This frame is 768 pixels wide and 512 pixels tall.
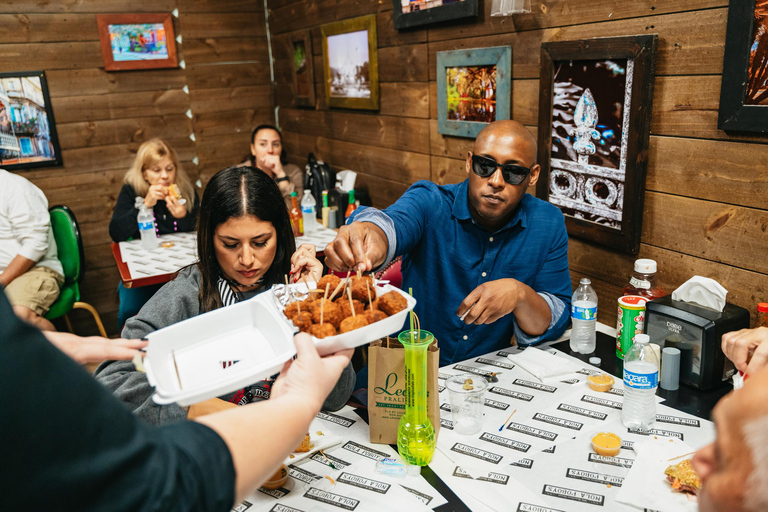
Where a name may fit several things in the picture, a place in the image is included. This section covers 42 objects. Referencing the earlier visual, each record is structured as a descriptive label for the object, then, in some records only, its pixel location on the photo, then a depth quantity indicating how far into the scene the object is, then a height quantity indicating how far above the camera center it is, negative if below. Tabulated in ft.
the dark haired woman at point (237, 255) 5.98 -1.62
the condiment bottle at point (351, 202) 13.26 -2.22
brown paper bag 4.67 -2.29
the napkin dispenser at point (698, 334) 5.70 -2.45
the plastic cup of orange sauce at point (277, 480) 4.43 -2.81
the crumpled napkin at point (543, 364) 6.04 -2.82
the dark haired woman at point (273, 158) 15.35 -1.33
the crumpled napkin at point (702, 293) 6.27 -2.22
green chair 12.55 -2.93
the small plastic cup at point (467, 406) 5.10 -2.70
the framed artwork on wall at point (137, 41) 15.38 +1.90
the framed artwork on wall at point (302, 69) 15.47 +0.99
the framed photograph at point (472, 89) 9.07 +0.16
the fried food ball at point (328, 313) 4.36 -1.56
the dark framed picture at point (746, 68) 5.66 +0.19
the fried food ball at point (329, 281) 4.93 -1.50
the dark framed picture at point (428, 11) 9.46 +1.54
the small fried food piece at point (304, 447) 4.84 -2.81
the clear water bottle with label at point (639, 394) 5.05 -2.62
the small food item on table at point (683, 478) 4.12 -2.74
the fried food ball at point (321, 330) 3.99 -1.55
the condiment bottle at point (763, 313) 5.73 -2.22
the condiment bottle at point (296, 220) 12.58 -2.44
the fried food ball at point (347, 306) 4.51 -1.58
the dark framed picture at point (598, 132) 6.98 -0.50
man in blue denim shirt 6.89 -1.80
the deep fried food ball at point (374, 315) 4.28 -1.56
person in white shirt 11.64 -2.59
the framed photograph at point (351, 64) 12.68 +0.92
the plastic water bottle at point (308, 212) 13.03 -2.37
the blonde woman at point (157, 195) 12.60 -1.85
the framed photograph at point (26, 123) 14.51 -0.18
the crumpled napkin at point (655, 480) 4.09 -2.85
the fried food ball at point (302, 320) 4.17 -1.53
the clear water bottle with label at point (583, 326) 6.63 -2.63
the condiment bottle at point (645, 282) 6.87 -2.27
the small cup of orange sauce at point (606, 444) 4.68 -2.80
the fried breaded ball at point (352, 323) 4.10 -1.54
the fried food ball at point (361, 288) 4.73 -1.49
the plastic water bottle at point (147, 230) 11.87 -2.39
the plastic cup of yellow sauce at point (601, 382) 5.76 -2.84
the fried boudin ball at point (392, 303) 4.44 -1.53
